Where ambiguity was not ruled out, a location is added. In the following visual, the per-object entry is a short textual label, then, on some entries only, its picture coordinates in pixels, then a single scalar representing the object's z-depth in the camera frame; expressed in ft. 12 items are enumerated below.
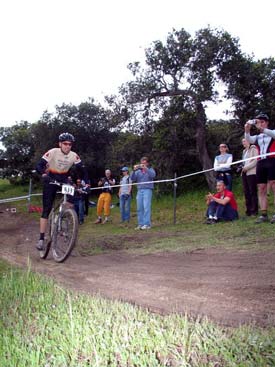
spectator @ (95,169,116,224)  41.75
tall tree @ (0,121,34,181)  95.61
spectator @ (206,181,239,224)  29.09
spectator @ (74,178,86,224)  41.81
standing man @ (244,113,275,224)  23.33
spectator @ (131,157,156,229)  33.78
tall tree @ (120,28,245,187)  54.19
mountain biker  21.76
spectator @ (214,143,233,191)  30.37
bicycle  20.20
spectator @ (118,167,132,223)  38.40
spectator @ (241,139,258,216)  28.19
